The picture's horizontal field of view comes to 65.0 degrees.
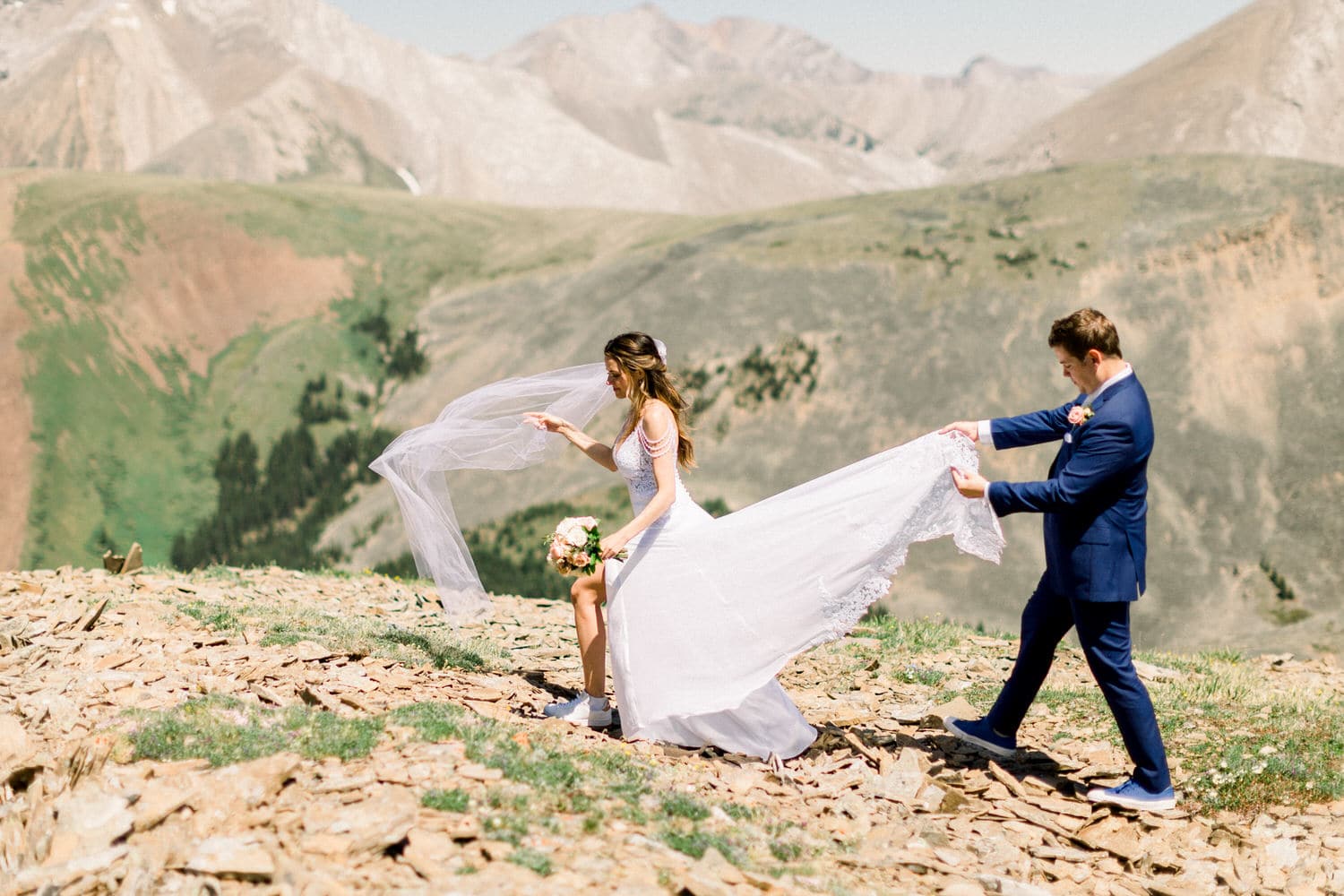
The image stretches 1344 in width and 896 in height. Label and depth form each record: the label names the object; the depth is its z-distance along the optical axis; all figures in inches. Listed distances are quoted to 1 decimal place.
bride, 297.4
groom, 262.5
